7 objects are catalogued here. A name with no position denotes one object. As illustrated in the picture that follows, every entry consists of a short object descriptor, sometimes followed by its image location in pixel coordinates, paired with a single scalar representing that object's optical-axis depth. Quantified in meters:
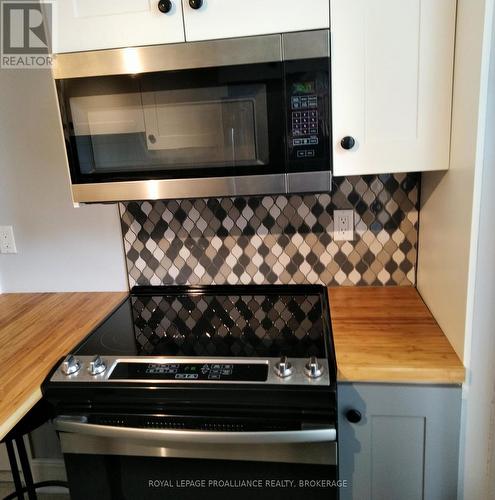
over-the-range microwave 1.08
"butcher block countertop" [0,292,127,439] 1.03
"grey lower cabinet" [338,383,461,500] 1.08
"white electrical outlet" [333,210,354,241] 1.54
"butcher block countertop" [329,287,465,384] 1.05
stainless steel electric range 1.02
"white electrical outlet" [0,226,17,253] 1.72
